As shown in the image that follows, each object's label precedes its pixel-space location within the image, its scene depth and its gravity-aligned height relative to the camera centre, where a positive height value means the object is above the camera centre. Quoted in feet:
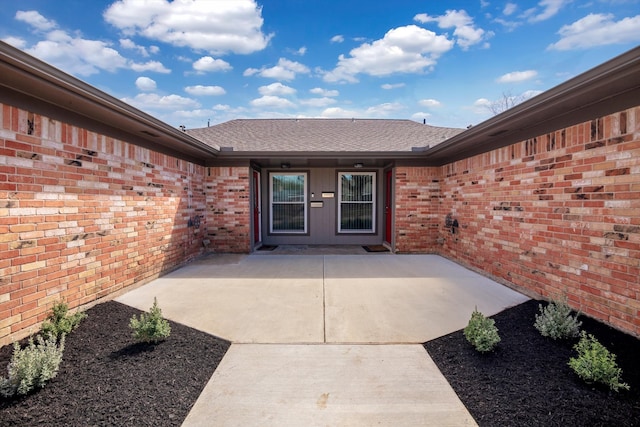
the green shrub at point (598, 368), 6.65 -4.05
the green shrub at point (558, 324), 9.14 -4.02
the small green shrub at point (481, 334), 8.52 -4.05
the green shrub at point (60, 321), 9.18 -4.04
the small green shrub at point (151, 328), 9.04 -4.03
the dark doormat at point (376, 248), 26.43 -4.34
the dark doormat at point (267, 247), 26.98 -4.33
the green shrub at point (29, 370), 6.52 -4.03
